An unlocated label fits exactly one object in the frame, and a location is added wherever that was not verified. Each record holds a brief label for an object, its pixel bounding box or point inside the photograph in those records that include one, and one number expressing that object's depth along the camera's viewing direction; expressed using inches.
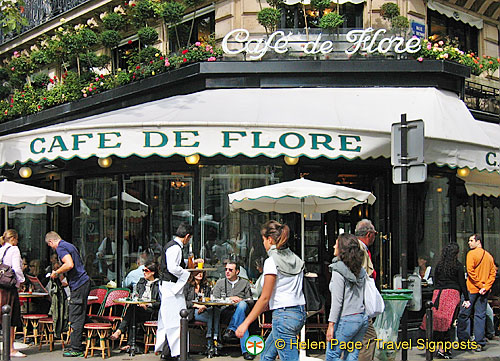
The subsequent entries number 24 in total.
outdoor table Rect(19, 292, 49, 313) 456.8
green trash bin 358.3
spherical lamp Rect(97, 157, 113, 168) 501.7
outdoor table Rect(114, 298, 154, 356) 410.0
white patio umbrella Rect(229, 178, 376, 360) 382.0
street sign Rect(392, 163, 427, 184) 350.8
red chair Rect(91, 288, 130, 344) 431.2
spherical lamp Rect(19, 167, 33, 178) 550.9
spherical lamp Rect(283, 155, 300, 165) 459.0
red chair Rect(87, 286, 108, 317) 466.9
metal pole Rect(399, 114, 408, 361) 356.8
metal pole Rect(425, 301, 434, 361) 365.1
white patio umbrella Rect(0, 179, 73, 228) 446.6
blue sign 524.1
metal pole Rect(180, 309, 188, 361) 295.7
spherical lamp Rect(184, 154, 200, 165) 476.6
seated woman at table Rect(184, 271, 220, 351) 394.9
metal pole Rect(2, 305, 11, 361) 336.5
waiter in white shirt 373.7
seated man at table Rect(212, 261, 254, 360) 409.1
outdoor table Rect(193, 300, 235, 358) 399.5
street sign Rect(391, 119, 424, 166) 355.9
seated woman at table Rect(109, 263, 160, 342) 416.2
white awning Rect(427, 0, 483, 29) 557.0
